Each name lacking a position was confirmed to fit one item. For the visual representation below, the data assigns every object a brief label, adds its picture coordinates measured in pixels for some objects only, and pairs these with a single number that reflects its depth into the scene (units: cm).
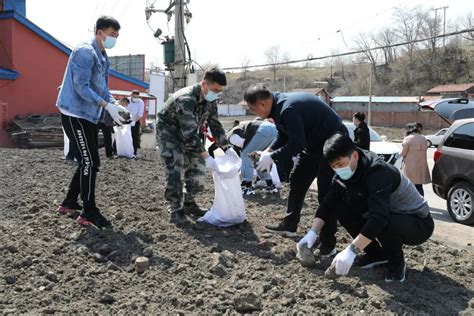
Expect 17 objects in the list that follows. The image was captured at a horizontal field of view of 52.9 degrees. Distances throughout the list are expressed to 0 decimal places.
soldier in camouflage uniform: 437
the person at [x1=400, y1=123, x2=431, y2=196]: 780
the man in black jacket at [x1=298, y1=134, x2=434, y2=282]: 312
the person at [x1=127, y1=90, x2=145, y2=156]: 1085
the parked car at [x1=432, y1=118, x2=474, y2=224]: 679
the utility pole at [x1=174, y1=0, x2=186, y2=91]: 1495
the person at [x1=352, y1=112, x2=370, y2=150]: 813
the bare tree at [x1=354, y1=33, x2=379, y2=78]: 6340
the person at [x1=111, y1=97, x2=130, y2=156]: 1068
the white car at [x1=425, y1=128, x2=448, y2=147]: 2553
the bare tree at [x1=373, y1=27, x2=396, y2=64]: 6691
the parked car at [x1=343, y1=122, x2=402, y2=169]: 946
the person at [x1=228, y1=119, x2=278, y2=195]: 693
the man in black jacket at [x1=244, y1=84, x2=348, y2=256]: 380
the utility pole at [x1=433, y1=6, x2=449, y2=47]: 5201
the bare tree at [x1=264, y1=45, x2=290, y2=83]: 7354
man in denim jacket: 406
